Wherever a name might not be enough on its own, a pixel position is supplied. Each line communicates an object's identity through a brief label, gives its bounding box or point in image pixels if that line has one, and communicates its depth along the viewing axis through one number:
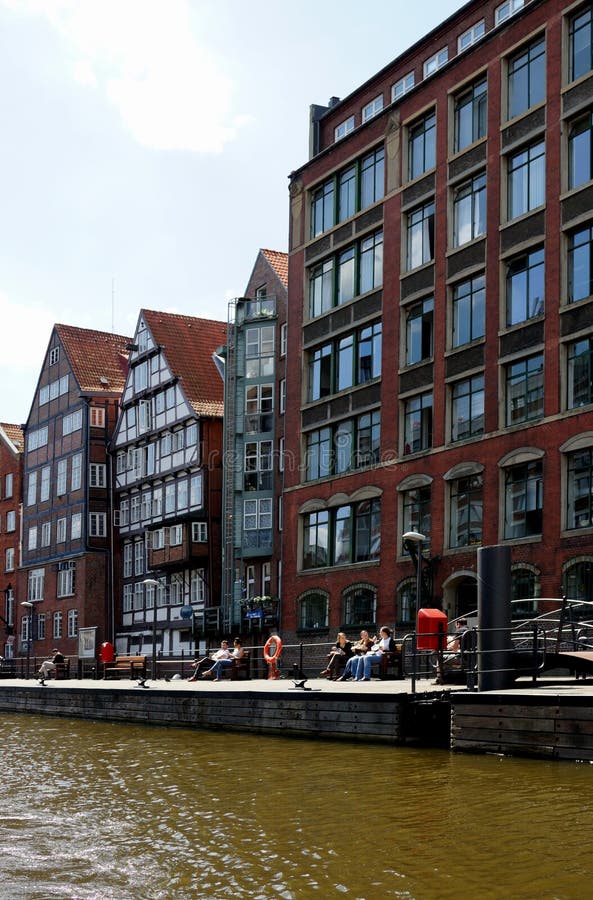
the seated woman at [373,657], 29.56
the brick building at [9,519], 81.94
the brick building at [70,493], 70.56
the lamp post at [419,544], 31.12
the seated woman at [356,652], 30.28
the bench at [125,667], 47.84
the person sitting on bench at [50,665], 50.19
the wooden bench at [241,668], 38.50
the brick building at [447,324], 37.16
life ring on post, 36.67
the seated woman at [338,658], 32.25
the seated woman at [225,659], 38.44
